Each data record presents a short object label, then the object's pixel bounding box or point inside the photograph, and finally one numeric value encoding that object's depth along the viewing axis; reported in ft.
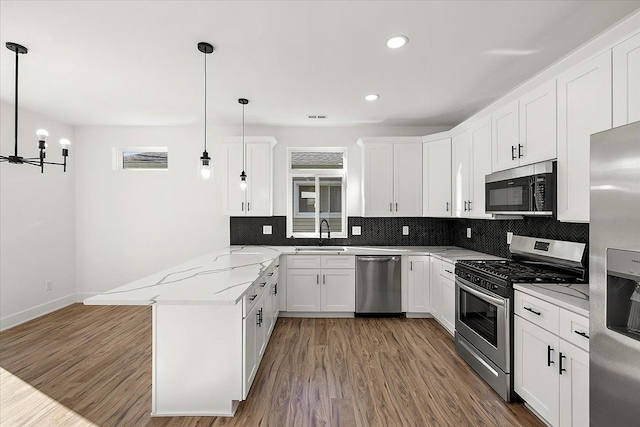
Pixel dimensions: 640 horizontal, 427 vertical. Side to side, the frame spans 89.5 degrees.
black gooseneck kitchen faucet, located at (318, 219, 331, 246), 15.54
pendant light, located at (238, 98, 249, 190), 12.01
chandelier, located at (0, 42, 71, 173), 8.02
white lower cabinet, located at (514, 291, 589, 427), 5.80
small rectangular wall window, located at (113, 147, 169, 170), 16.11
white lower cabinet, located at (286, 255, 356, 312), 13.88
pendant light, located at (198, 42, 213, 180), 8.61
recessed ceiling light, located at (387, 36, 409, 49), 7.68
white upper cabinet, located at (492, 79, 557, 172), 7.78
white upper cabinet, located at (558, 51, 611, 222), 6.26
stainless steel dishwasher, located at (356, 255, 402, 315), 13.79
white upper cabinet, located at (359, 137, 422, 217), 14.57
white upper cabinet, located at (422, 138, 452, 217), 13.41
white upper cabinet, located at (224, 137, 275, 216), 14.65
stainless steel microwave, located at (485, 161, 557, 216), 7.65
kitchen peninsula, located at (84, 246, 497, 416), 7.07
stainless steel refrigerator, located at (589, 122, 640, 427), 4.40
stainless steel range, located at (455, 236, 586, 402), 7.71
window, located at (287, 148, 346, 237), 16.05
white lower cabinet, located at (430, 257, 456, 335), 11.50
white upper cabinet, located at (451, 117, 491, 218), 10.82
